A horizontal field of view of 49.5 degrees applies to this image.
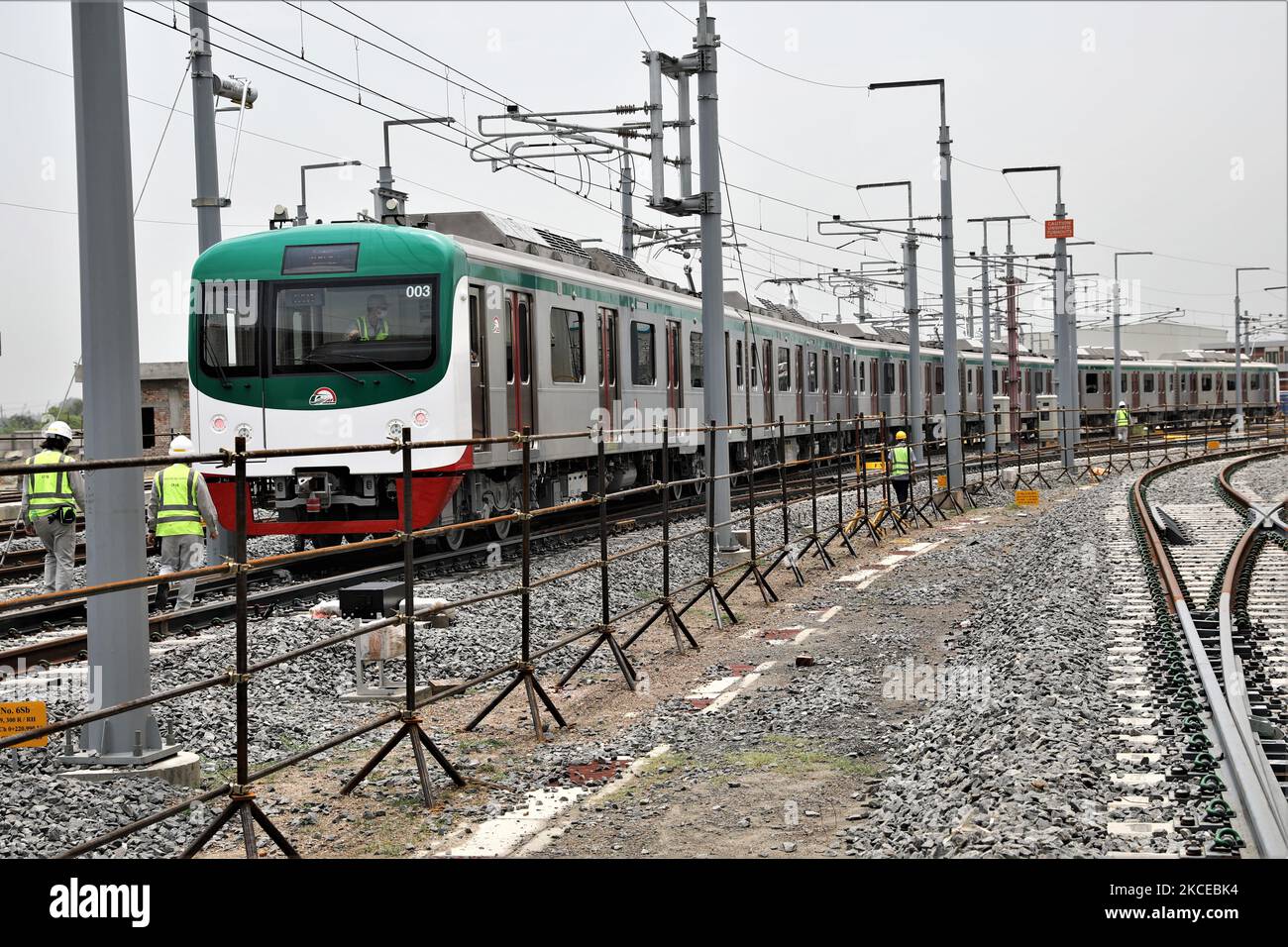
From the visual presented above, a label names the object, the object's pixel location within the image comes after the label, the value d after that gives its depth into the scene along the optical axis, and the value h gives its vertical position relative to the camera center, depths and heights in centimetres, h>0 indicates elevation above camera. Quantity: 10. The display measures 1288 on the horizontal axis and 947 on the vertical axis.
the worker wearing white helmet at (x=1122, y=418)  4506 -2
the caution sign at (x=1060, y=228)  2909 +398
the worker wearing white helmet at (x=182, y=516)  1223 -69
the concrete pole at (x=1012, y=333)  3778 +251
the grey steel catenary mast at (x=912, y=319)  3066 +236
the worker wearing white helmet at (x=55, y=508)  1242 -62
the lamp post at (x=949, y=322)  2461 +179
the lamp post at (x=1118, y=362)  4839 +205
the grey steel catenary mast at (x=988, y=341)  3788 +228
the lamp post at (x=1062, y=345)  3030 +170
